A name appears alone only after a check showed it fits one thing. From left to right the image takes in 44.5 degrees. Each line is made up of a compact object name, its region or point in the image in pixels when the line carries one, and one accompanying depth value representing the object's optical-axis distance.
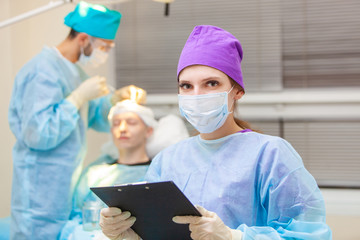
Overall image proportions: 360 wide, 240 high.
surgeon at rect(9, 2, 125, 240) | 2.21
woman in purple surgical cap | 1.19
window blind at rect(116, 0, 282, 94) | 2.99
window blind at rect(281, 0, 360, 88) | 2.87
